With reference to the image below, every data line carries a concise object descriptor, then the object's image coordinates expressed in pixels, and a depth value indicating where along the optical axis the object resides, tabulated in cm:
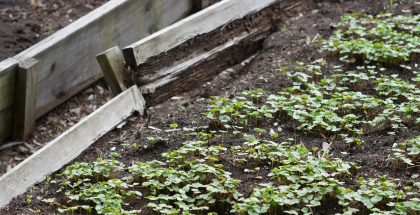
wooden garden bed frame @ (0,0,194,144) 574
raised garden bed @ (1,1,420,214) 433
